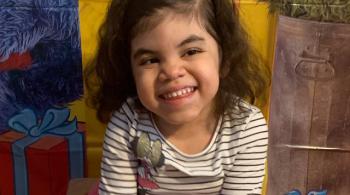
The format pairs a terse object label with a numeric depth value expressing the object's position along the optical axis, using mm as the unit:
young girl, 1028
